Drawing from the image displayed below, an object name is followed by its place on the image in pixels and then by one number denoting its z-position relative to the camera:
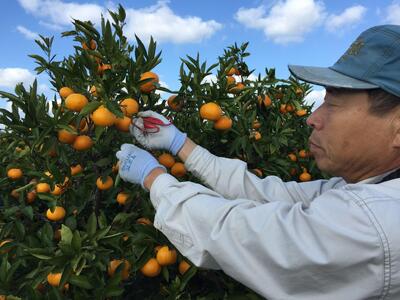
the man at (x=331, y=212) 1.11
